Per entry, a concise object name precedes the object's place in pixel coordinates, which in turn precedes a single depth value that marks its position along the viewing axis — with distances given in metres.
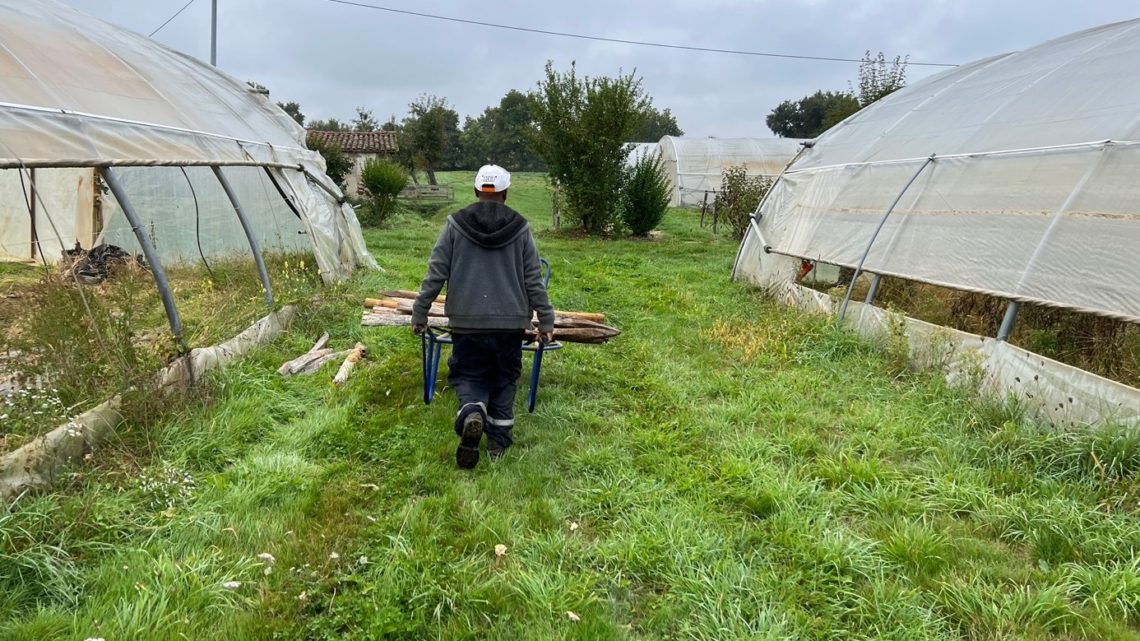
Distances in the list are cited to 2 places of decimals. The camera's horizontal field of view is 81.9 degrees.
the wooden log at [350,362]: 5.54
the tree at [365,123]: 49.00
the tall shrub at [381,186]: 19.33
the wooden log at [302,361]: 5.67
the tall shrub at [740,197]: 16.70
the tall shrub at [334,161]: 20.52
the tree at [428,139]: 37.94
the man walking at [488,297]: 4.09
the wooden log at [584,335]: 5.21
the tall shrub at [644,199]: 18.41
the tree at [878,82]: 26.72
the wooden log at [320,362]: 5.79
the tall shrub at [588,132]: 17.77
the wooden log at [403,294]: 6.01
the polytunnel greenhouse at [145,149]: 4.34
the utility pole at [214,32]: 17.94
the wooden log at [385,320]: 5.08
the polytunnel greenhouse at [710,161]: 29.58
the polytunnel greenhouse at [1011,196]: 4.61
